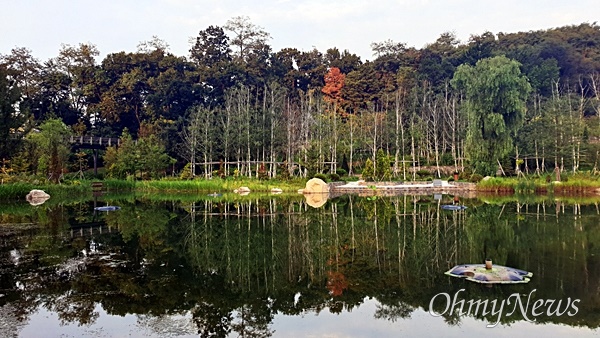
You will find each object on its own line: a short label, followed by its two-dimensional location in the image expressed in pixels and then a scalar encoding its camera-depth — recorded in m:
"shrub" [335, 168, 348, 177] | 37.66
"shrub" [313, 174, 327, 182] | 32.34
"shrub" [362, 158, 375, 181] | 32.62
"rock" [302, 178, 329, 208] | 29.27
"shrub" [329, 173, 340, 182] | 33.75
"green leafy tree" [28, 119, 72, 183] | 29.67
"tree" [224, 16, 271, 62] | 58.19
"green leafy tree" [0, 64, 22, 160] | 28.70
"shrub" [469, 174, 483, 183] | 30.48
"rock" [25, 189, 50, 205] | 26.24
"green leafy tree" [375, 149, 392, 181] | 32.62
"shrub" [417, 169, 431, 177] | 37.29
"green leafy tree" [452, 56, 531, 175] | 31.27
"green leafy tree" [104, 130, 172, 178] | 36.19
